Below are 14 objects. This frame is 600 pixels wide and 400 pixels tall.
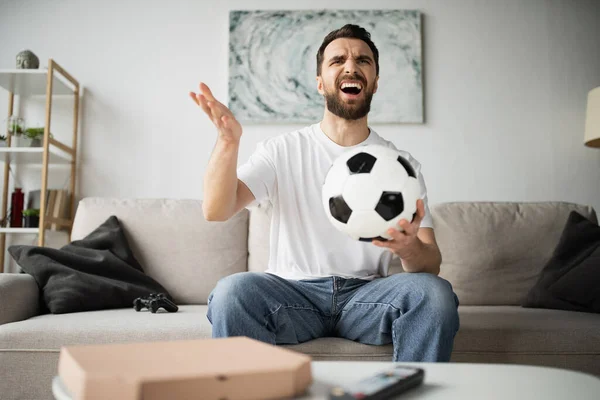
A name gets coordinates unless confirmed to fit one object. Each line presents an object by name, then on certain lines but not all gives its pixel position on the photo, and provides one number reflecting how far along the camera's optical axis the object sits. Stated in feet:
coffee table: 1.90
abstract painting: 9.29
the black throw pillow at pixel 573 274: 6.05
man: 3.94
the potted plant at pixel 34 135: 8.73
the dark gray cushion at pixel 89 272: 5.89
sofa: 5.50
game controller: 5.87
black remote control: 1.74
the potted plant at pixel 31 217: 8.64
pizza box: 1.64
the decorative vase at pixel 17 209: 8.90
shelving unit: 8.43
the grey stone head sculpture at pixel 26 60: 8.74
